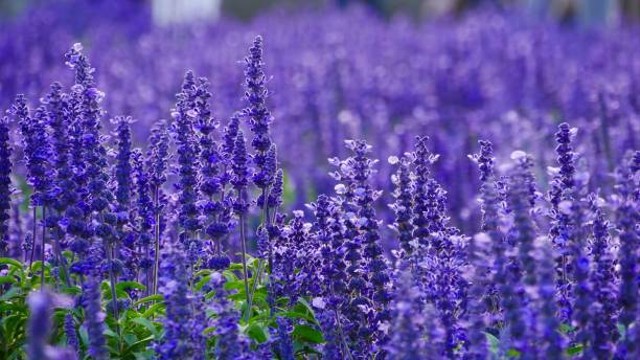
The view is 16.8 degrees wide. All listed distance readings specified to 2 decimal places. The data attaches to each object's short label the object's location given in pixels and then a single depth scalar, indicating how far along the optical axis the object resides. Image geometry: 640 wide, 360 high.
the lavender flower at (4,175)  9.51
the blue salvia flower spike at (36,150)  9.37
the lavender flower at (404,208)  8.86
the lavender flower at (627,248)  7.60
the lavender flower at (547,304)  7.03
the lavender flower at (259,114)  9.57
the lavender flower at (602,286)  7.72
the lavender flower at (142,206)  9.83
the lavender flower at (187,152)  9.35
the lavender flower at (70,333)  8.07
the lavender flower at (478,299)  7.28
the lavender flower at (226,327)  7.57
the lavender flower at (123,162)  9.35
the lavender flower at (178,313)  7.50
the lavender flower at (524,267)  7.23
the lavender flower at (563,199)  8.51
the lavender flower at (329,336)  7.90
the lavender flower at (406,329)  6.98
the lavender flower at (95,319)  7.26
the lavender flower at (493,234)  7.39
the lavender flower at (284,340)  8.41
